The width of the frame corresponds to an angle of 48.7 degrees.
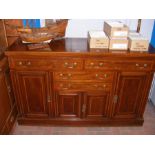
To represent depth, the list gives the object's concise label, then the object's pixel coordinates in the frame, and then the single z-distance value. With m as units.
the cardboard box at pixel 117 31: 1.87
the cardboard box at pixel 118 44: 1.90
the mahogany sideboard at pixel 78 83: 1.87
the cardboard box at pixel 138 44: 1.86
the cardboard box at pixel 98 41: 1.91
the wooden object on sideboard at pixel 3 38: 2.22
